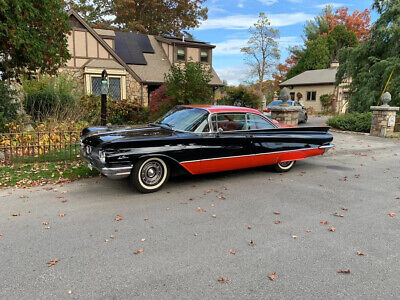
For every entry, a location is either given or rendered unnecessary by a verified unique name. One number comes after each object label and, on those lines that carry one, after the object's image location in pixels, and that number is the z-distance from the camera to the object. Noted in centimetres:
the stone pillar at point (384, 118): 1345
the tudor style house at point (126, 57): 2030
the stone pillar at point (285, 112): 1163
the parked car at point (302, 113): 1906
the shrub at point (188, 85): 1116
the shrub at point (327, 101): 3239
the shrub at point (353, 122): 1485
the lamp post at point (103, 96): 882
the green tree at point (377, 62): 1645
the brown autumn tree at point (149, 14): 3375
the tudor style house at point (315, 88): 3253
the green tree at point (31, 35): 761
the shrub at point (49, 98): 1171
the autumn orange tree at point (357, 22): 4641
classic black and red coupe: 512
